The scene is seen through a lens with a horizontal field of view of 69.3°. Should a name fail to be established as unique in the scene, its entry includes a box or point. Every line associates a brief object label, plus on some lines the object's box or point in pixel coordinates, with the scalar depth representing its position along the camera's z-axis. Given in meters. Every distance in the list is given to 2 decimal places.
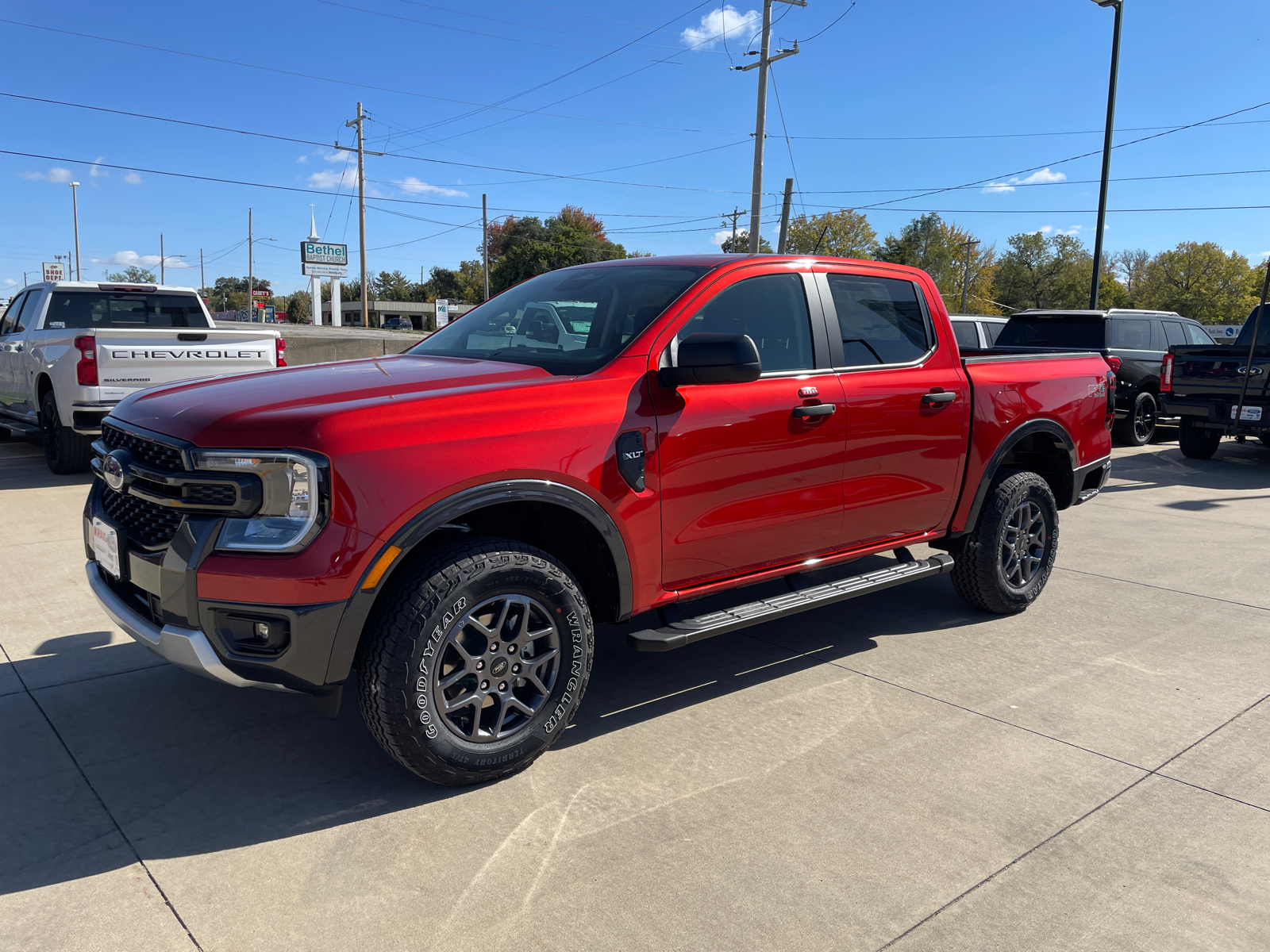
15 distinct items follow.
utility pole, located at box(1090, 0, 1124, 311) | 18.36
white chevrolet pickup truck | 8.41
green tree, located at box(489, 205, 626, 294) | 85.12
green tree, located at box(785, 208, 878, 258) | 78.38
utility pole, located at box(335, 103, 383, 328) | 51.41
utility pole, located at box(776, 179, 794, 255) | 35.59
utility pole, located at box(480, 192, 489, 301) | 62.94
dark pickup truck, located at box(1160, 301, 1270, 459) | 11.31
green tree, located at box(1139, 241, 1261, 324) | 95.94
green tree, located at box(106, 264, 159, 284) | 99.94
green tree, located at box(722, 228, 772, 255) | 73.79
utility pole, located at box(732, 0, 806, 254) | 25.52
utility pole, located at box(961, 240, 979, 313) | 88.54
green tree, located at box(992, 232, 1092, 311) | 93.00
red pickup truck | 2.81
